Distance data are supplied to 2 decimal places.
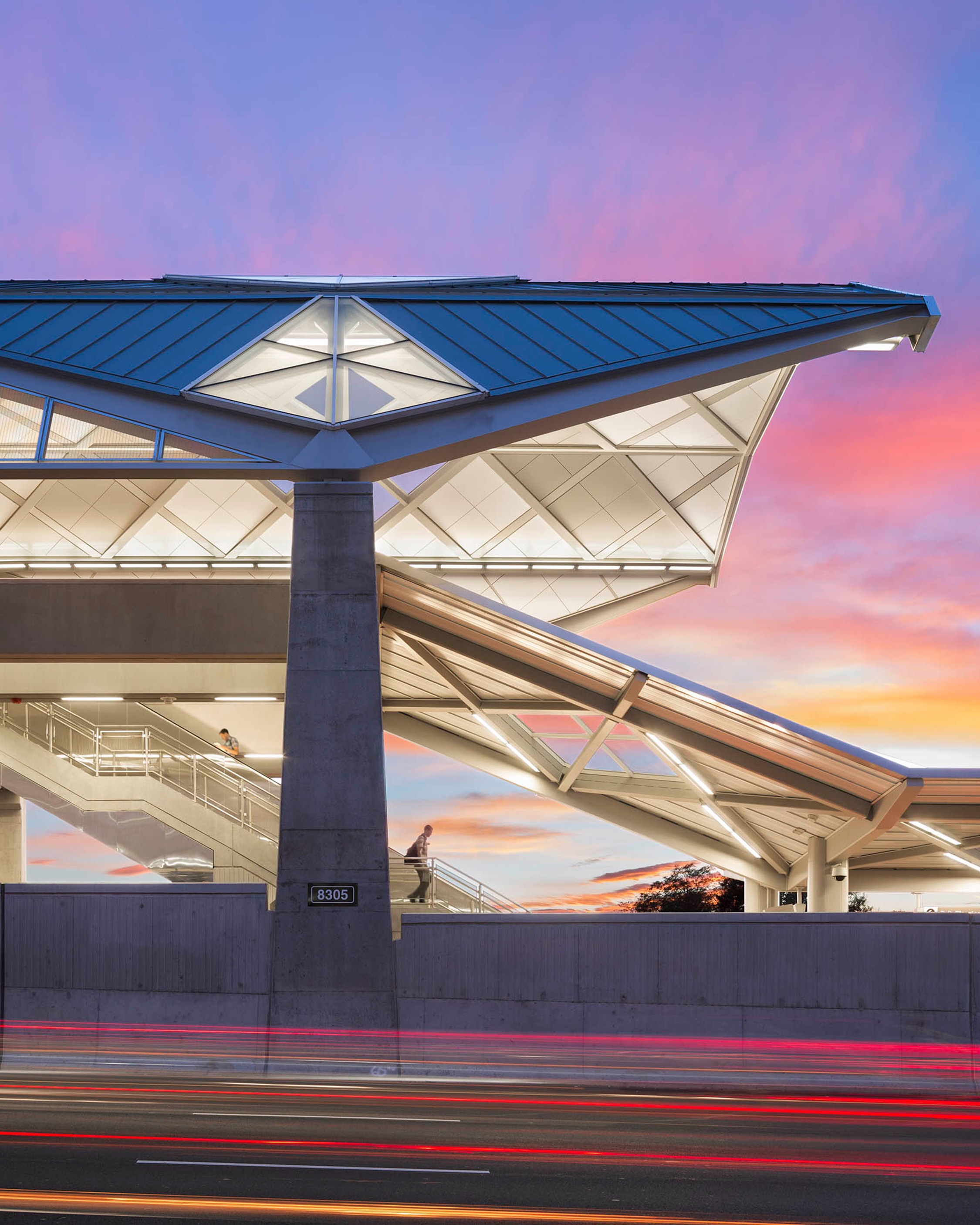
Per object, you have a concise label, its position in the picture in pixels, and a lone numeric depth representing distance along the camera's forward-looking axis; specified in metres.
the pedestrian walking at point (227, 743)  26.08
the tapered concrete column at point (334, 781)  16.33
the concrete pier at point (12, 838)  37.03
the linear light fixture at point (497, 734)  29.95
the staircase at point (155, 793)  22.64
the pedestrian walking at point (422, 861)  21.25
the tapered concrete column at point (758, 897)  41.78
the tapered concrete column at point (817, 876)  30.14
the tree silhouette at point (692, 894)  61.31
